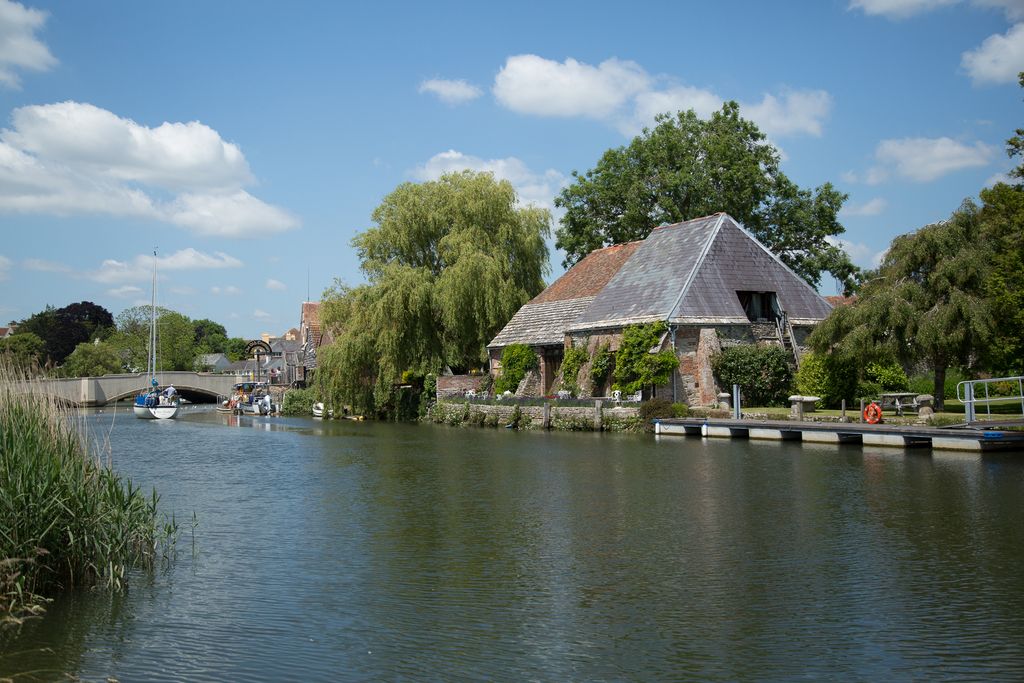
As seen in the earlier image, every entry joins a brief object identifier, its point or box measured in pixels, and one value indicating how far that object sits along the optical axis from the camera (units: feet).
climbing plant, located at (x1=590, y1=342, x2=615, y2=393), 120.67
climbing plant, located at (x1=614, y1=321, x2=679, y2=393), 111.34
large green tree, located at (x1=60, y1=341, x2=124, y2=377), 274.16
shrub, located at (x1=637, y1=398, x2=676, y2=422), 108.37
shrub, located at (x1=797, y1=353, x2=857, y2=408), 105.40
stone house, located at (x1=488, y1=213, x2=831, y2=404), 113.70
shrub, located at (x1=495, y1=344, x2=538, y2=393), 135.64
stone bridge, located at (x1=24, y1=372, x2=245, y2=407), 251.60
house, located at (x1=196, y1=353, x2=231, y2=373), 449.06
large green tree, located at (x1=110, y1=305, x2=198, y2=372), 334.03
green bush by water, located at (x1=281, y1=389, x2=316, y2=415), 193.26
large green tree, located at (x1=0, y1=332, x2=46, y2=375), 246.35
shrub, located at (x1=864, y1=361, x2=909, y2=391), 109.70
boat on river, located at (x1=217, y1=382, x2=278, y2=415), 198.62
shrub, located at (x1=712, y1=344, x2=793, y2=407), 111.65
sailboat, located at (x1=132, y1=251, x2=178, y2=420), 190.60
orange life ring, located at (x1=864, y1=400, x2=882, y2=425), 87.61
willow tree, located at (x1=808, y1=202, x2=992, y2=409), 87.15
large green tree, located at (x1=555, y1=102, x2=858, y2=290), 149.48
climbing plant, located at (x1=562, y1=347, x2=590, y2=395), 125.08
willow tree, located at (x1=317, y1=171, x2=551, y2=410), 144.25
